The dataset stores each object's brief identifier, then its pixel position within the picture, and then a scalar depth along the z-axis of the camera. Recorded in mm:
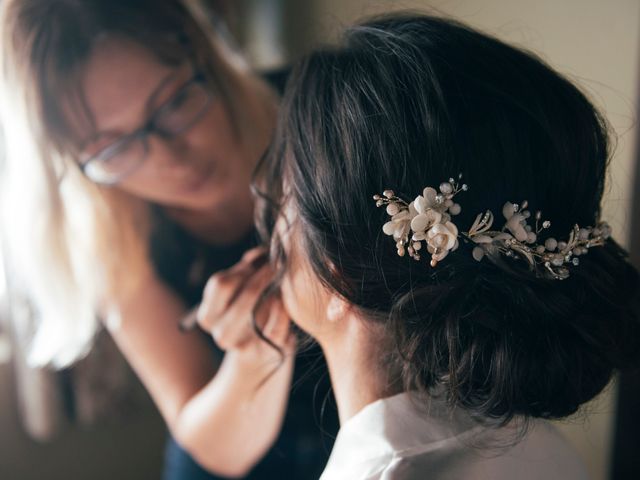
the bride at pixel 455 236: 489
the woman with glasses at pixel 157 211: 788
